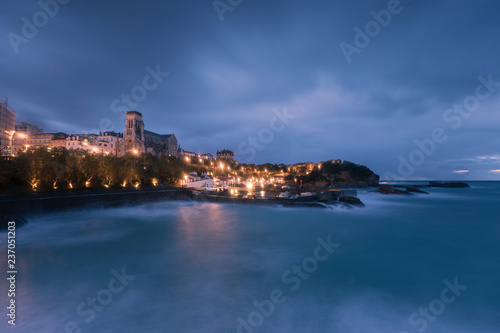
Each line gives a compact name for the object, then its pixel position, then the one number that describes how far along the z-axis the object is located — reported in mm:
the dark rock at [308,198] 41409
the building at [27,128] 94788
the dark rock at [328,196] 40312
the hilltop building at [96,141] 84875
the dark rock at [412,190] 78962
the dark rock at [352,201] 39481
